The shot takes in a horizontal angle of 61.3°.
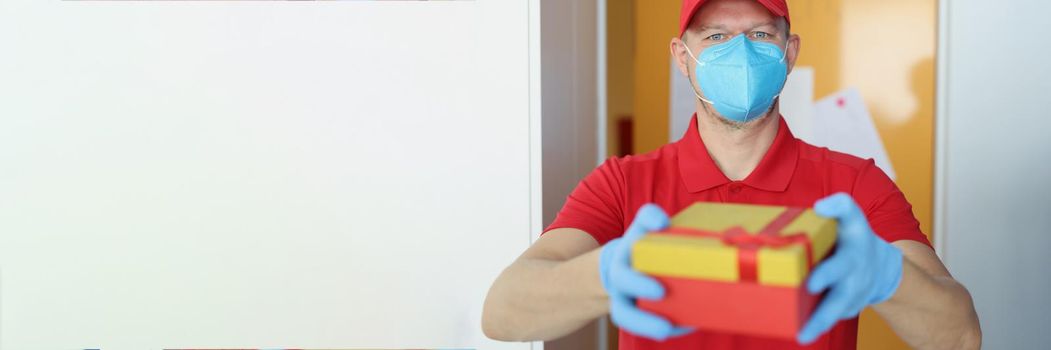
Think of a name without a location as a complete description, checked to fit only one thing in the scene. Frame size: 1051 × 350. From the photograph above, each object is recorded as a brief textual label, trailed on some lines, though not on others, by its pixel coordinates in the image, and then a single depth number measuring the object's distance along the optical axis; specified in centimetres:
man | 113
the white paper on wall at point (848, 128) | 212
